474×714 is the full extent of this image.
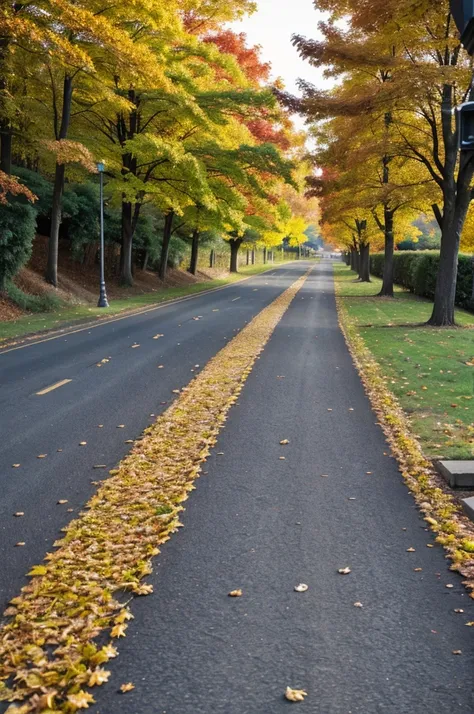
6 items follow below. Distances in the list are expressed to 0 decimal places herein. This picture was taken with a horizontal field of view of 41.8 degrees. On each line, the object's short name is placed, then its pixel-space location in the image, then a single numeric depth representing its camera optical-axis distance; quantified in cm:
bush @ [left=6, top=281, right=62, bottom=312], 2206
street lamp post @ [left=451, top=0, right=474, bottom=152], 510
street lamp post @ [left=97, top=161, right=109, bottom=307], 2327
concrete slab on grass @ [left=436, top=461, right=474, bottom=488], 620
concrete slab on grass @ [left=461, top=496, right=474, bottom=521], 549
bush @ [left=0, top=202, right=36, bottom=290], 2145
